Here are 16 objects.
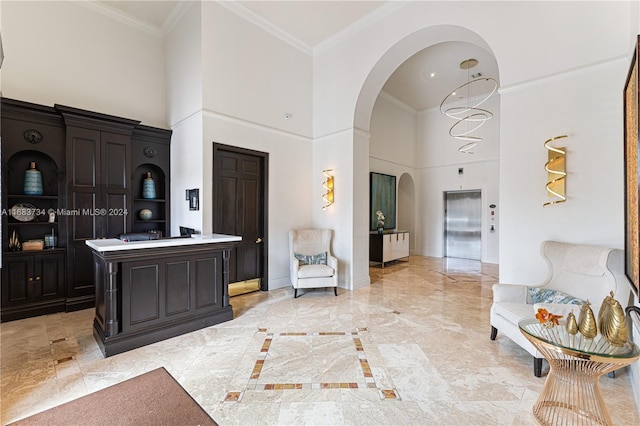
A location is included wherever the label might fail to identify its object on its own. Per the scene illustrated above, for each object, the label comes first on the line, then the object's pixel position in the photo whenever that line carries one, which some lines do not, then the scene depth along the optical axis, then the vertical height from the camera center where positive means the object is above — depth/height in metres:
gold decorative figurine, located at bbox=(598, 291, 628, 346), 1.82 -0.75
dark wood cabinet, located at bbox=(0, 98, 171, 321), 3.85 +0.47
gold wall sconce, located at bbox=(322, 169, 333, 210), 5.57 +0.48
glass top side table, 1.77 -1.10
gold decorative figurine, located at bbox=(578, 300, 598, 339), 1.90 -0.78
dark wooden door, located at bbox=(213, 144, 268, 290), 4.73 +0.13
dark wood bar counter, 2.89 -0.88
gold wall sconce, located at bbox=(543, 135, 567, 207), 3.14 +0.45
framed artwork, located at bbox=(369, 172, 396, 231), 7.75 +0.39
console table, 7.34 -0.93
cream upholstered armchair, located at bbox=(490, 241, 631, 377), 2.56 -0.76
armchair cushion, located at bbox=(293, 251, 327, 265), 5.15 -0.87
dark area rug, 1.94 -1.45
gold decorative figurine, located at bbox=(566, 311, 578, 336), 1.97 -0.81
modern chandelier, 7.27 +3.21
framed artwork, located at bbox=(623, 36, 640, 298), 1.99 +0.23
